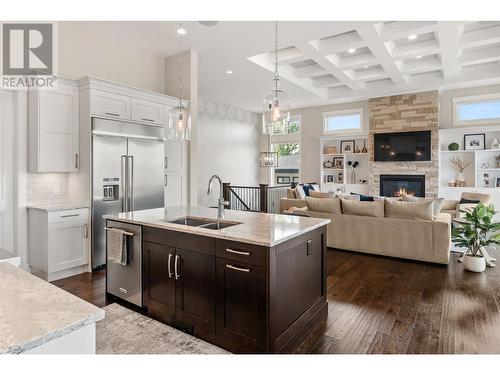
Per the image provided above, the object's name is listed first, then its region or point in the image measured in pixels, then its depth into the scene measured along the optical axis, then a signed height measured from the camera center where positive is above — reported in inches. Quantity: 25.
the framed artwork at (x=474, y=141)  307.4 +39.1
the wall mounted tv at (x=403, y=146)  325.4 +37.2
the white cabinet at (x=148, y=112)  188.1 +42.2
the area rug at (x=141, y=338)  95.5 -50.4
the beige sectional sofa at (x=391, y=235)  174.4 -31.6
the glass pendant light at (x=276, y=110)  130.1 +29.3
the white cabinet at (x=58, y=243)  154.1 -31.1
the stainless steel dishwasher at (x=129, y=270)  119.6 -34.9
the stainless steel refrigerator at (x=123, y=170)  168.6 +5.8
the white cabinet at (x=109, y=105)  167.0 +41.5
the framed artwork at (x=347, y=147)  382.3 +41.7
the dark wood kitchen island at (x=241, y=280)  88.0 -30.8
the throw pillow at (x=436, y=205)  183.3 -13.7
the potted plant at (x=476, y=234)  161.9 -27.6
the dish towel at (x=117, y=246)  122.1 -25.4
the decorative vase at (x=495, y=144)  298.2 +35.1
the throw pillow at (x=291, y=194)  311.7 -12.6
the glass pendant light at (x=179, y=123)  134.2 +24.3
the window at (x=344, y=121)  376.8 +73.1
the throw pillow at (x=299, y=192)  306.7 -10.6
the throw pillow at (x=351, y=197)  239.9 -11.9
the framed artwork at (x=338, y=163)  390.3 +22.4
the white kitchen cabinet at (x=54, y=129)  158.1 +26.6
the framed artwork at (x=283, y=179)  452.4 +2.2
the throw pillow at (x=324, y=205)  206.5 -15.4
